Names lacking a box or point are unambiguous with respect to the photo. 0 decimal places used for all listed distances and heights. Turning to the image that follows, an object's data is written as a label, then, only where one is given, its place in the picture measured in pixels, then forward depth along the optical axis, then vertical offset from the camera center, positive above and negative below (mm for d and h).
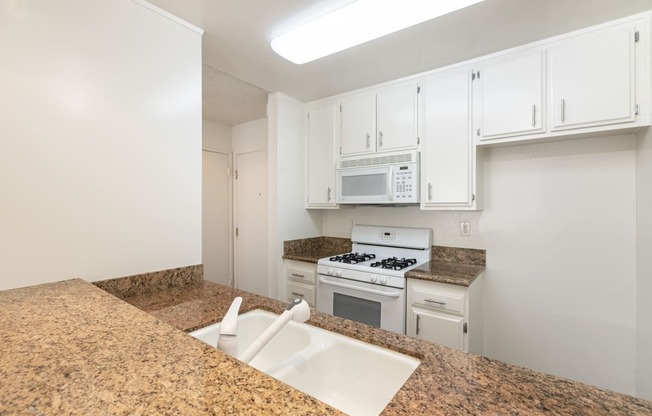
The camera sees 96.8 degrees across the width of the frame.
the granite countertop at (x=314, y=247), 2792 -430
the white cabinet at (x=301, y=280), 2600 -682
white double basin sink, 842 -511
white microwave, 2320 +228
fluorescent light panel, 1382 +963
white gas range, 2086 -520
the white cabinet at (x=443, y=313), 1912 -729
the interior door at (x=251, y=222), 3652 -195
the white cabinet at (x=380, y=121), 2371 +750
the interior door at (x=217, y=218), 3645 -142
